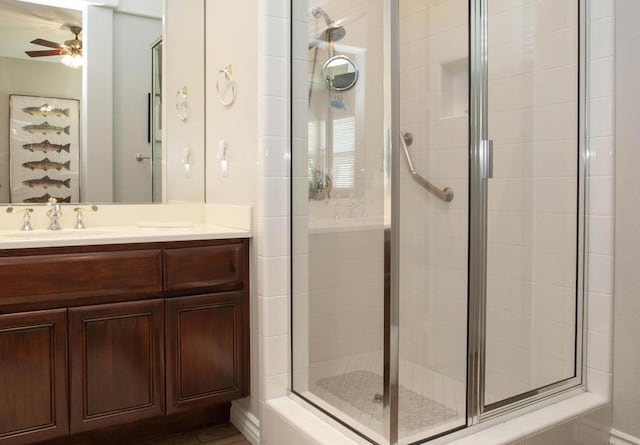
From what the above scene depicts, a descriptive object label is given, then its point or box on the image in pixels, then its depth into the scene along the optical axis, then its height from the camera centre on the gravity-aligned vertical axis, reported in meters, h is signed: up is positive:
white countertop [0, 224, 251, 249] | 1.65 -0.09
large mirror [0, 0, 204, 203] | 2.09 +0.47
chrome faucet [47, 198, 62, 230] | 2.11 -0.01
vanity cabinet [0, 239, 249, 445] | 1.64 -0.45
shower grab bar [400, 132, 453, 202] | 2.02 +0.11
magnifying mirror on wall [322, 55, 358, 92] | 2.06 +0.57
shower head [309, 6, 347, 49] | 1.99 +0.74
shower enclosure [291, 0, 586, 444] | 1.88 +0.03
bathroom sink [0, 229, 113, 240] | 1.78 -0.09
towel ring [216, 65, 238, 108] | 2.13 +0.54
